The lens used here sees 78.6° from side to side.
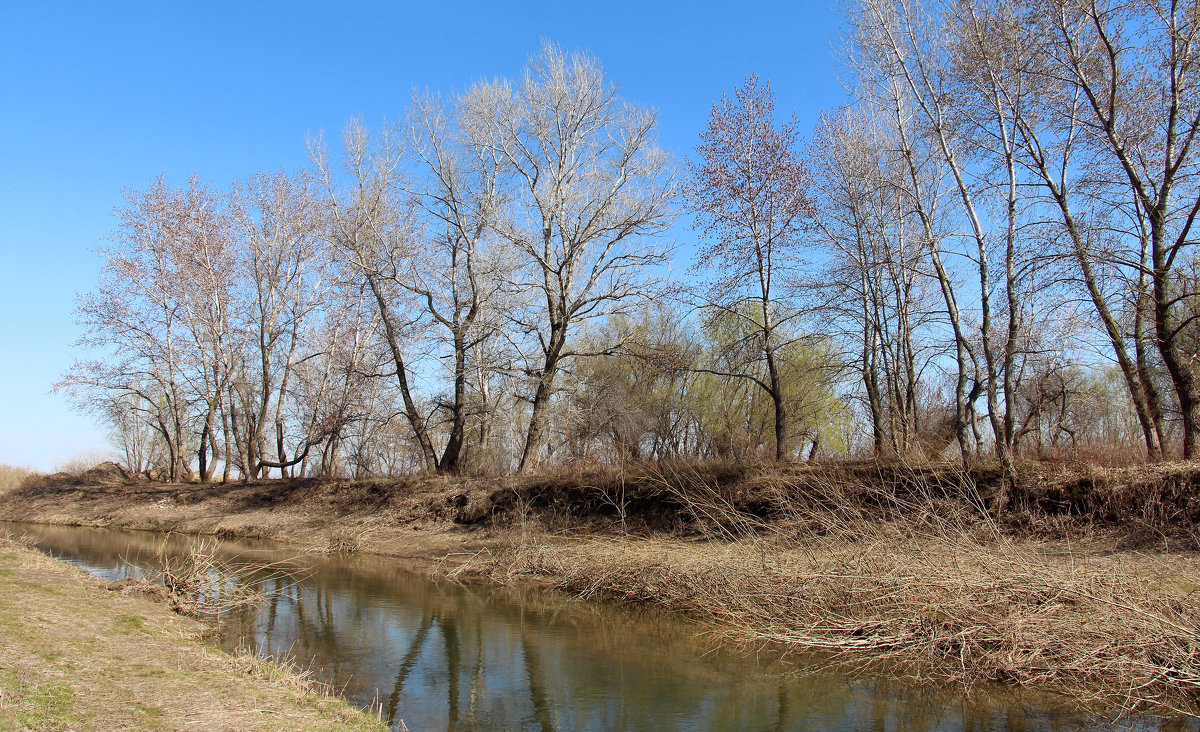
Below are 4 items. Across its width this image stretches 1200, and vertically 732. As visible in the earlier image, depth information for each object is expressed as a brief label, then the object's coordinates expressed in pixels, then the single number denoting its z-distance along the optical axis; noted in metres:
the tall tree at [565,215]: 24.45
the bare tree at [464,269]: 25.36
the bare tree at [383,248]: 26.27
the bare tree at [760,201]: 19.98
